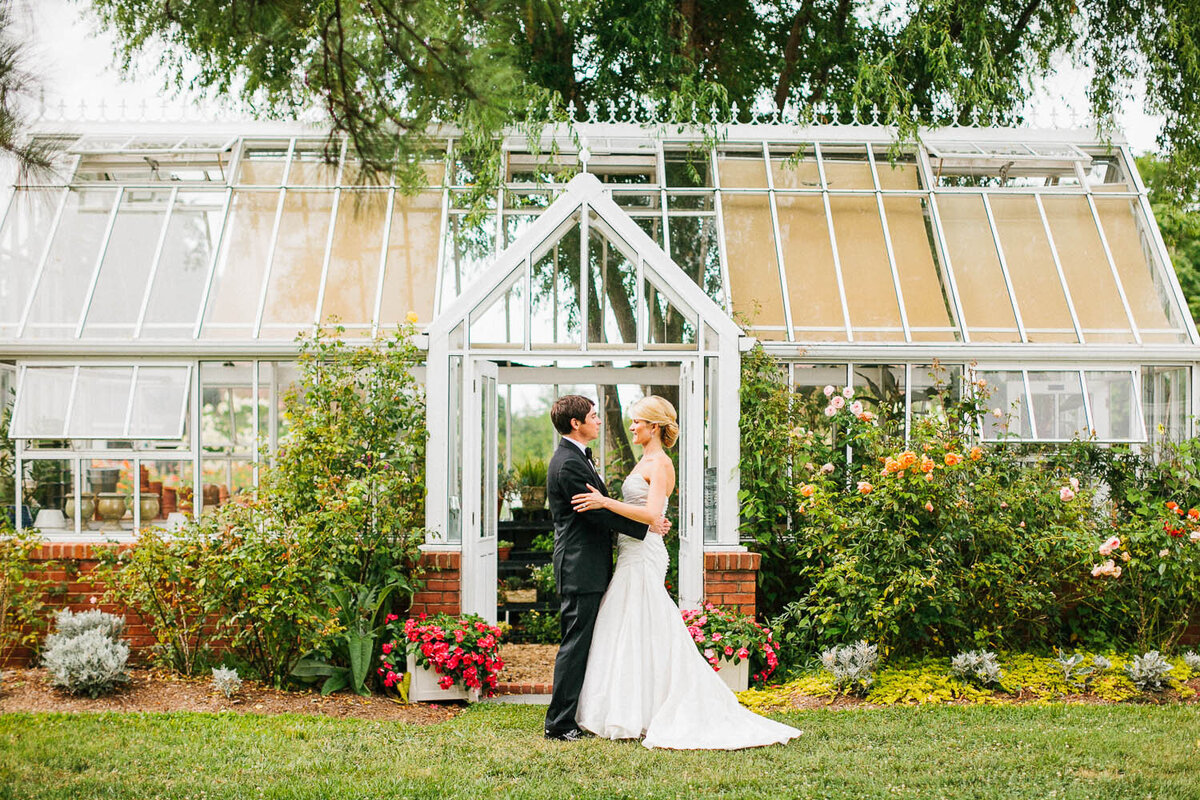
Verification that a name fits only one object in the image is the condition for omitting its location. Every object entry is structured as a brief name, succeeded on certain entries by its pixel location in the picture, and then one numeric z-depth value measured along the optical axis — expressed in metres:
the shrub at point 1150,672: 6.97
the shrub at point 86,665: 6.85
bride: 5.82
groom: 5.93
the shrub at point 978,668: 7.09
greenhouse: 7.78
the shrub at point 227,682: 6.77
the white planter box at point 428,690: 7.23
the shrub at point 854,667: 7.10
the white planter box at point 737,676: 7.42
